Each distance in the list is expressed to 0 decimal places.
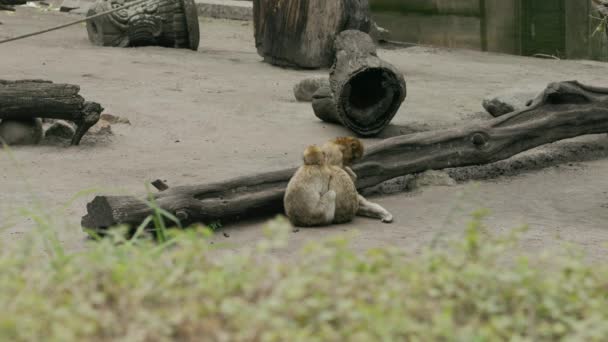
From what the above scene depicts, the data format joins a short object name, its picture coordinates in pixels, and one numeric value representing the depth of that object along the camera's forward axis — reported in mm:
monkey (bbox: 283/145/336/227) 13195
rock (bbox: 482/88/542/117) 19094
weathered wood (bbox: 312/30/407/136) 18344
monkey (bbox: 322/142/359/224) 13430
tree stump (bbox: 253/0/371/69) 24375
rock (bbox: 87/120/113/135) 18000
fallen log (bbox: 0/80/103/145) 17016
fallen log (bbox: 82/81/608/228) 12641
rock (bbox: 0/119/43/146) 17250
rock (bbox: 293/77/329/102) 21297
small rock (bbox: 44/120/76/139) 17750
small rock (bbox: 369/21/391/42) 29562
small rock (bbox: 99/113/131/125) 18875
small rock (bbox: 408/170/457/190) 15523
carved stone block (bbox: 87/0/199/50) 27187
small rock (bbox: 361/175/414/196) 15273
